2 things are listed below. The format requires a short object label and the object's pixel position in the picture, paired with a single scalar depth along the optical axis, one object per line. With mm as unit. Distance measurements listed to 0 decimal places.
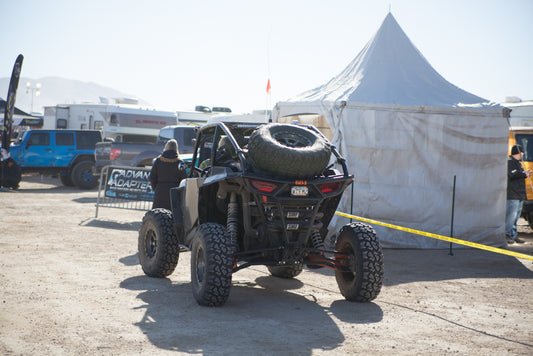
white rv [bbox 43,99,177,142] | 27453
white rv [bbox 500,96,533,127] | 18531
